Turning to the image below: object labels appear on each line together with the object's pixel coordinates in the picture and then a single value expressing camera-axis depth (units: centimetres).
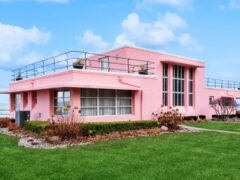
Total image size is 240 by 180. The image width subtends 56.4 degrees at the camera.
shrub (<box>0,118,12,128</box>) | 1715
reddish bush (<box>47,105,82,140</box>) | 1143
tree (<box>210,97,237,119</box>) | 2528
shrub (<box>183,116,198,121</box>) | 2112
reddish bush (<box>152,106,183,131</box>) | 1509
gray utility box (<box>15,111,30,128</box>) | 1645
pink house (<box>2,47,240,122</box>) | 1488
